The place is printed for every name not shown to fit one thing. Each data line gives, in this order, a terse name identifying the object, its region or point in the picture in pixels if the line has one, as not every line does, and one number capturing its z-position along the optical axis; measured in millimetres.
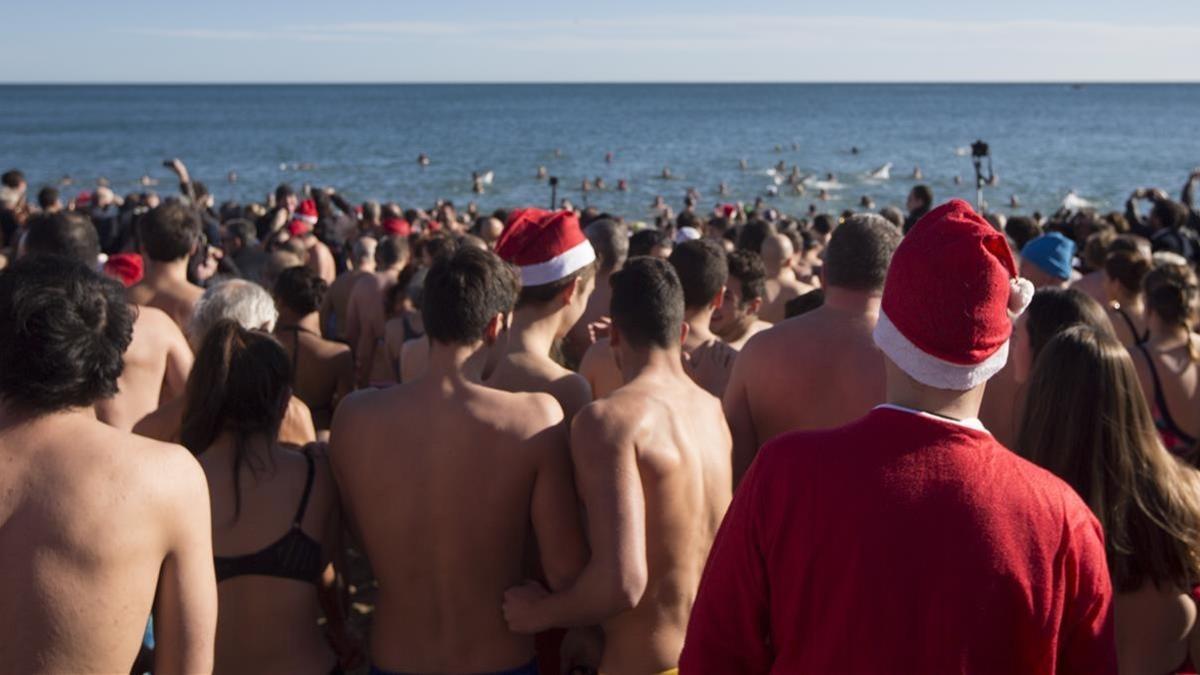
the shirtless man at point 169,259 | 5254
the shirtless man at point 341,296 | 7715
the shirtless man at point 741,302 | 5398
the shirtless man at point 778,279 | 6953
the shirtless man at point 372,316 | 6926
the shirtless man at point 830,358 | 3758
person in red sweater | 1833
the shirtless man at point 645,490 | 3049
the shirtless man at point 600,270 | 6051
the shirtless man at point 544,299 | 3707
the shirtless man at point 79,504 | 2100
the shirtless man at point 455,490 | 3096
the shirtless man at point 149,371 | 4312
